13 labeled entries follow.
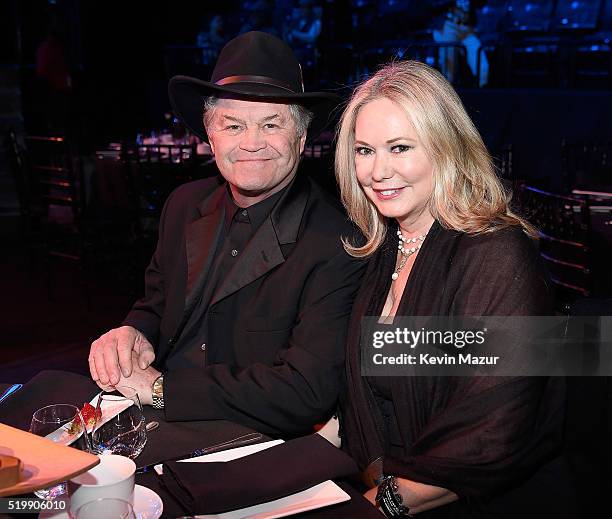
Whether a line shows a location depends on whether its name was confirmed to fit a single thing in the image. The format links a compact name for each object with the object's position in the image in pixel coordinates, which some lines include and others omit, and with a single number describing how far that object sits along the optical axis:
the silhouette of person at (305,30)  10.64
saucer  1.37
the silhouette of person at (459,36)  9.64
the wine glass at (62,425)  1.62
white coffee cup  1.30
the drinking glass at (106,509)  1.23
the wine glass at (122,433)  1.61
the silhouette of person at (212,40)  11.26
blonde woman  1.83
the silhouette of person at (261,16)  11.14
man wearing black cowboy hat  2.03
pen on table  1.59
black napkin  1.42
